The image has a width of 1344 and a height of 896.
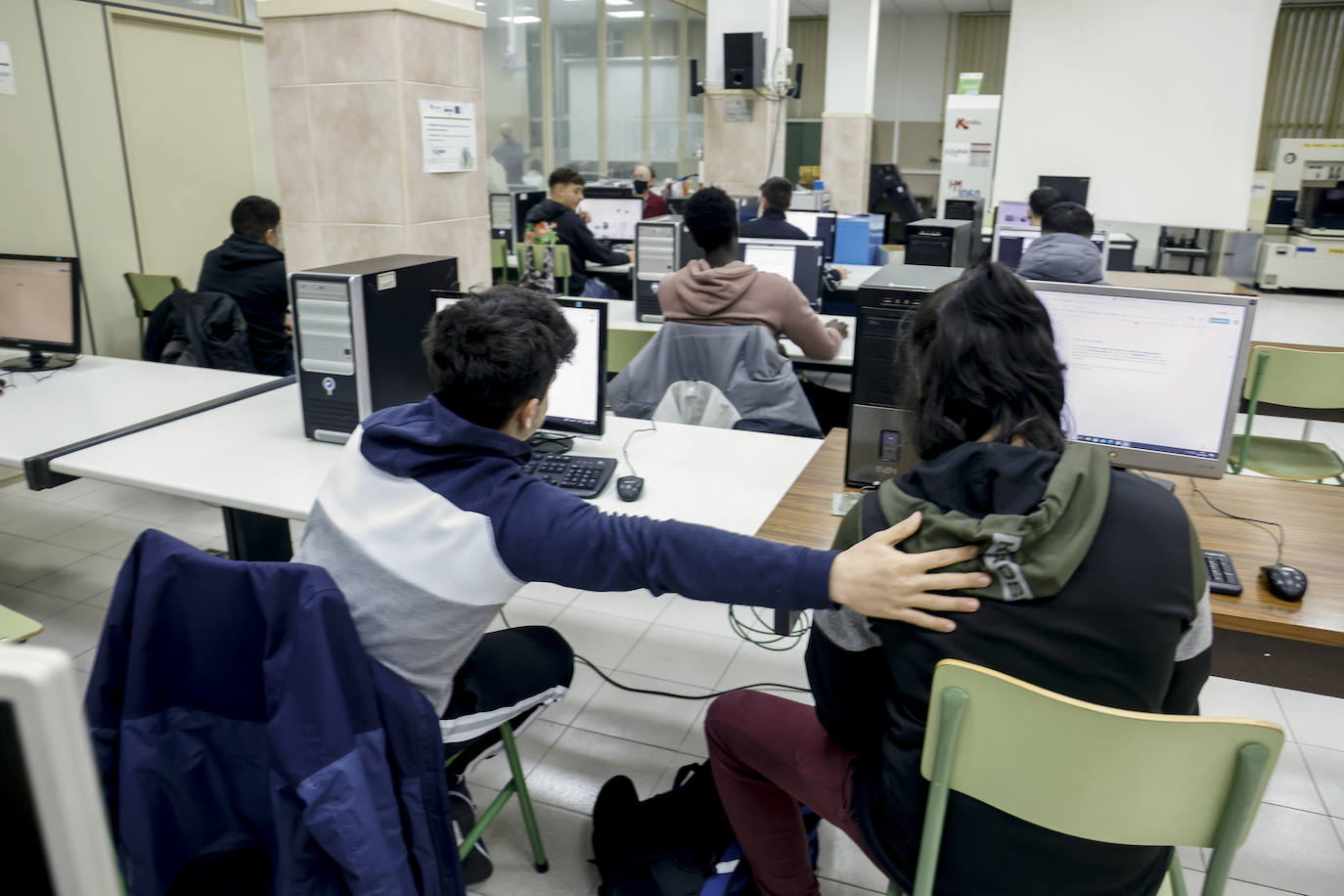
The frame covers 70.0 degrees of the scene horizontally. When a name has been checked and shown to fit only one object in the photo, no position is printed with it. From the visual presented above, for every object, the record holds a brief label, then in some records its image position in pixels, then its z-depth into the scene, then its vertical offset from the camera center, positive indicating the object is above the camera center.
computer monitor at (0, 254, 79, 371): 3.07 -0.42
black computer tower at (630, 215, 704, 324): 4.11 -0.33
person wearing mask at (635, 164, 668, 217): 7.51 -0.14
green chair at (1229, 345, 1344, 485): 2.91 -0.60
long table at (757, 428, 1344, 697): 1.55 -0.67
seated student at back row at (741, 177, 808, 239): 5.23 -0.21
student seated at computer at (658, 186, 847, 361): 3.02 -0.37
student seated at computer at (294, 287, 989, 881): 1.33 -0.50
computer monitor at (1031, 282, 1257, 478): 1.82 -0.36
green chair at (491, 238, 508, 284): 5.73 -0.47
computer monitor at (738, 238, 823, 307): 3.97 -0.33
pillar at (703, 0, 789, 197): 7.86 +0.49
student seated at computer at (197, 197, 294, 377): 3.86 -0.41
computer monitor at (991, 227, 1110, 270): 4.62 -0.30
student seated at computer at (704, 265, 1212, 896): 1.09 -0.47
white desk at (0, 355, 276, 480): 2.46 -0.64
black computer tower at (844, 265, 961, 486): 1.95 -0.39
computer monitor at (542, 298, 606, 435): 2.23 -0.48
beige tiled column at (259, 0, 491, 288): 3.16 +0.18
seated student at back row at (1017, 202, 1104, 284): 3.34 -0.27
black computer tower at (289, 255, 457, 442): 2.25 -0.38
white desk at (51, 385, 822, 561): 2.05 -0.66
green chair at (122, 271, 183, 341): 4.18 -0.50
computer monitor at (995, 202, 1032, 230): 6.28 -0.22
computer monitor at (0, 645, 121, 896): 0.40 -0.25
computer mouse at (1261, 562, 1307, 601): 1.59 -0.65
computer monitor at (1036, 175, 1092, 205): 7.39 -0.06
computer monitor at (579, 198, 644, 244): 6.94 -0.29
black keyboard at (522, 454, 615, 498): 2.10 -0.64
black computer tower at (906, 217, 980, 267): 4.39 -0.28
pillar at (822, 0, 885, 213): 9.31 +0.71
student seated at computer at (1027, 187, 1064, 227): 5.17 -0.10
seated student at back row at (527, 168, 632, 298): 5.88 -0.36
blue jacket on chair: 1.21 -0.72
